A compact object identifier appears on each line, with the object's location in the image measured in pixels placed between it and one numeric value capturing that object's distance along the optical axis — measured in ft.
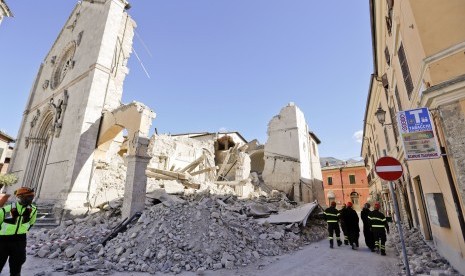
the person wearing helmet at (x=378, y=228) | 20.67
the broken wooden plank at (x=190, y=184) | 43.04
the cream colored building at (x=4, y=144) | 80.06
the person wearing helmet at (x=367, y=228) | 22.52
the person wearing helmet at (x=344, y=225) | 24.97
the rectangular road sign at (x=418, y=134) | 14.14
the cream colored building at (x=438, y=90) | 14.02
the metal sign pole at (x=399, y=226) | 12.79
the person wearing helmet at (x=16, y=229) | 11.13
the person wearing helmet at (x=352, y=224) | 23.68
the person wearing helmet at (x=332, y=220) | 24.57
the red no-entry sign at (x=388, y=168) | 14.33
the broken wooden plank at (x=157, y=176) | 42.27
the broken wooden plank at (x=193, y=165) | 50.51
